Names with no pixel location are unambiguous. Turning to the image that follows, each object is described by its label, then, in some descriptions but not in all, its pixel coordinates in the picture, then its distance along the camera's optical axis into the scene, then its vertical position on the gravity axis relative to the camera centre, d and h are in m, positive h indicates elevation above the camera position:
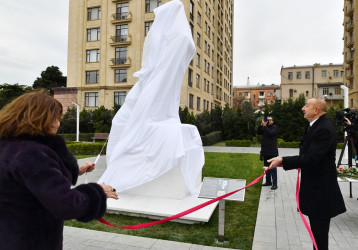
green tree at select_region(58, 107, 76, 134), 28.59 -0.21
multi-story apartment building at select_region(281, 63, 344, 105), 61.62 +12.20
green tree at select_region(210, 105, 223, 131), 26.55 +0.63
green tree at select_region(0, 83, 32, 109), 38.48 +4.93
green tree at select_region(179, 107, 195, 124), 22.17 +0.66
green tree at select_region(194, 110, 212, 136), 23.28 +0.25
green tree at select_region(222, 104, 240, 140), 23.83 +0.04
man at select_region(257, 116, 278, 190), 7.06 -0.49
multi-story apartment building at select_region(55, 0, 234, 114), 30.98 +9.77
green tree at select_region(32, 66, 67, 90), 49.90 +8.87
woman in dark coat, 1.43 -0.35
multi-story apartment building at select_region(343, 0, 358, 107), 35.62 +12.27
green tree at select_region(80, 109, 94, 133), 28.31 +0.11
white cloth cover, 5.15 +0.05
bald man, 2.79 -0.60
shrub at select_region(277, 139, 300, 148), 19.67 -1.40
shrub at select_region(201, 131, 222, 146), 21.33 -1.20
